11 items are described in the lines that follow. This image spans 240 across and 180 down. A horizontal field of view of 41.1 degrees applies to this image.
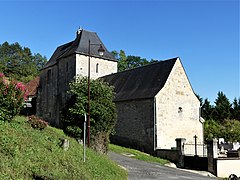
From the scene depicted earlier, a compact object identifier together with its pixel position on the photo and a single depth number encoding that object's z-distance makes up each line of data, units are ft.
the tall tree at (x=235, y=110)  197.06
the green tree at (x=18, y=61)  209.63
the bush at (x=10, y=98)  47.73
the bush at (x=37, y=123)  50.14
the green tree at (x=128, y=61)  216.04
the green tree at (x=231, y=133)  134.97
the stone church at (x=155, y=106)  87.45
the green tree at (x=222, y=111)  192.85
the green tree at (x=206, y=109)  194.08
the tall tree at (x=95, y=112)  61.77
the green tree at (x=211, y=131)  127.77
